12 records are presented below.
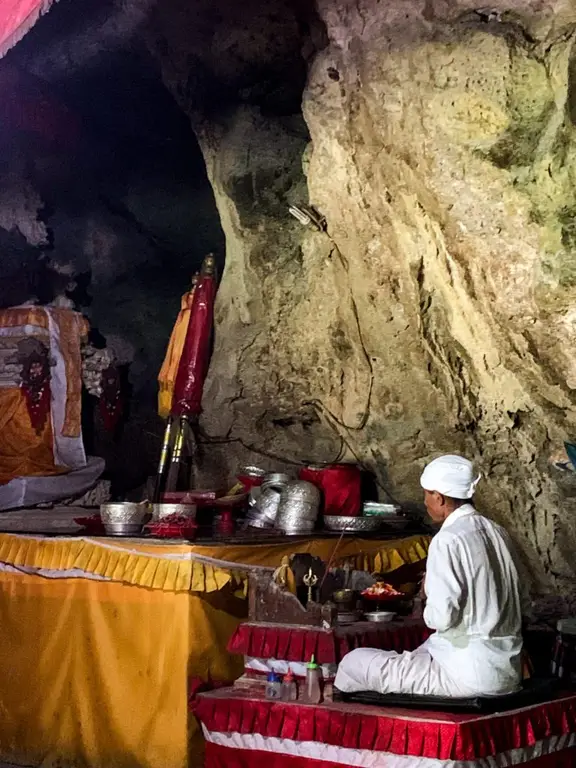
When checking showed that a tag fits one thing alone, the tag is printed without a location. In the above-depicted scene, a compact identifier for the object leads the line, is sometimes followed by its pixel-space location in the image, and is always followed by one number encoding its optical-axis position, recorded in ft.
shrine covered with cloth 27.20
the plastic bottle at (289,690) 13.96
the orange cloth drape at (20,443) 27.12
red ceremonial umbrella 25.62
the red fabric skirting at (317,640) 14.23
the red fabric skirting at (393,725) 12.27
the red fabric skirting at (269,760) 13.34
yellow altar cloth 15.75
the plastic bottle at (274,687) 14.08
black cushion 12.73
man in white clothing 12.96
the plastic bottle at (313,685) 13.71
